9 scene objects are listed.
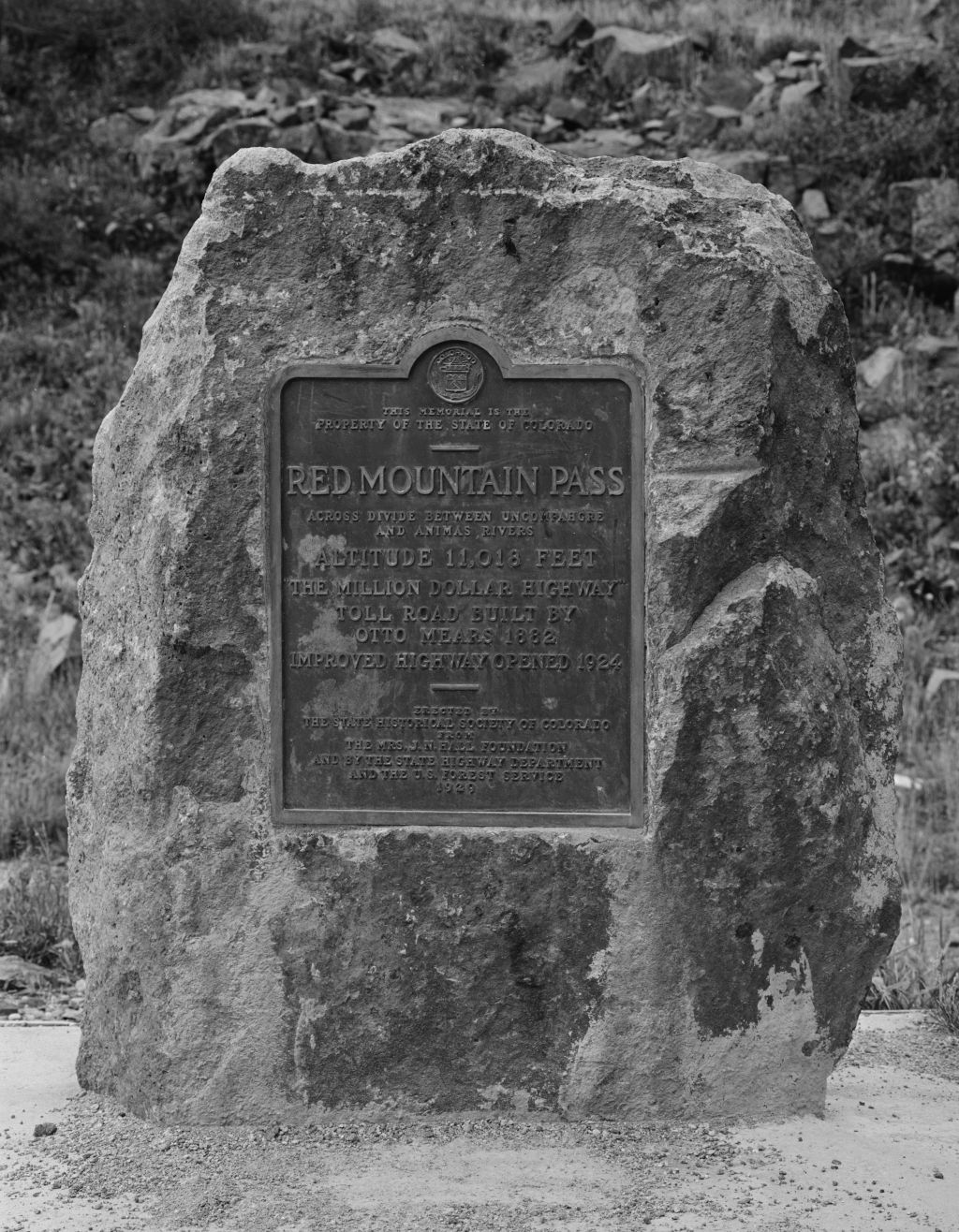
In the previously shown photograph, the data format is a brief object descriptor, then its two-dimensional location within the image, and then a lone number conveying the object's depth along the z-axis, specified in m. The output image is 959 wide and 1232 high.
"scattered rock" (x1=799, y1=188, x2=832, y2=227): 11.78
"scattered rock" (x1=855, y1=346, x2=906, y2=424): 10.32
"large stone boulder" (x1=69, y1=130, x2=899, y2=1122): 3.86
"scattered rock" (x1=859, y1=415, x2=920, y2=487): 9.72
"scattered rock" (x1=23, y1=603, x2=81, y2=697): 7.95
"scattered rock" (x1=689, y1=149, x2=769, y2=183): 12.05
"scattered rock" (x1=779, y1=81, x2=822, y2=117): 13.05
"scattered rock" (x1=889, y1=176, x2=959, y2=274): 11.38
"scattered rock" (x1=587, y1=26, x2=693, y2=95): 14.46
